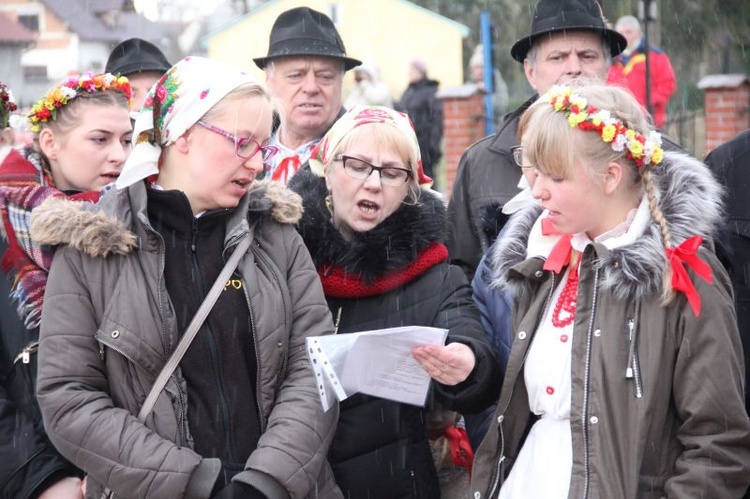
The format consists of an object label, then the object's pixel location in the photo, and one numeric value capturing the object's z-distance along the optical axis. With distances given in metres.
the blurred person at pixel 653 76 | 13.69
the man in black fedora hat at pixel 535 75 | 4.91
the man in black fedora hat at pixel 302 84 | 5.31
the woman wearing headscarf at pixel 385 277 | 3.59
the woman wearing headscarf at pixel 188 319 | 3.02
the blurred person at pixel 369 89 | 15.79
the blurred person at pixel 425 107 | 15.18
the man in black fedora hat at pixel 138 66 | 6.22
